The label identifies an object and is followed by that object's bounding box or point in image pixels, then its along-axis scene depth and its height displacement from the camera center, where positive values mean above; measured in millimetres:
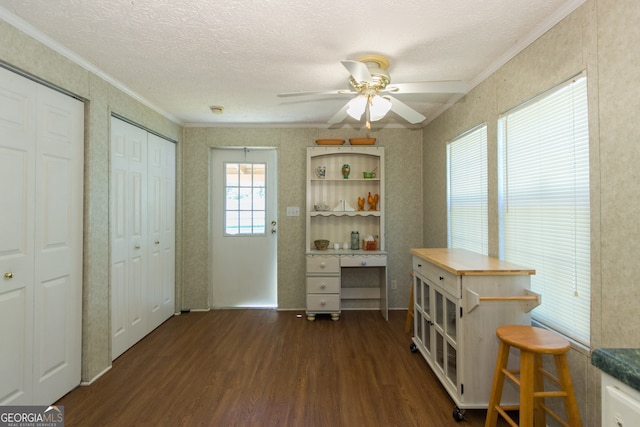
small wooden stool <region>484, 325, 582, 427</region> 1386 -813
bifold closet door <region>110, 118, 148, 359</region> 2574 -188
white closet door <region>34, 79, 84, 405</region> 1873 -210
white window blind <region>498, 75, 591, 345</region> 1526 +83
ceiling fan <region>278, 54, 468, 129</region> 1825 +830
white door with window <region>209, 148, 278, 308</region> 3926 -173
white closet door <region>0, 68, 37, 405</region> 1661 -117
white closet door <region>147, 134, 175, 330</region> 3146 -164
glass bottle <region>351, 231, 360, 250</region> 3701 -333
